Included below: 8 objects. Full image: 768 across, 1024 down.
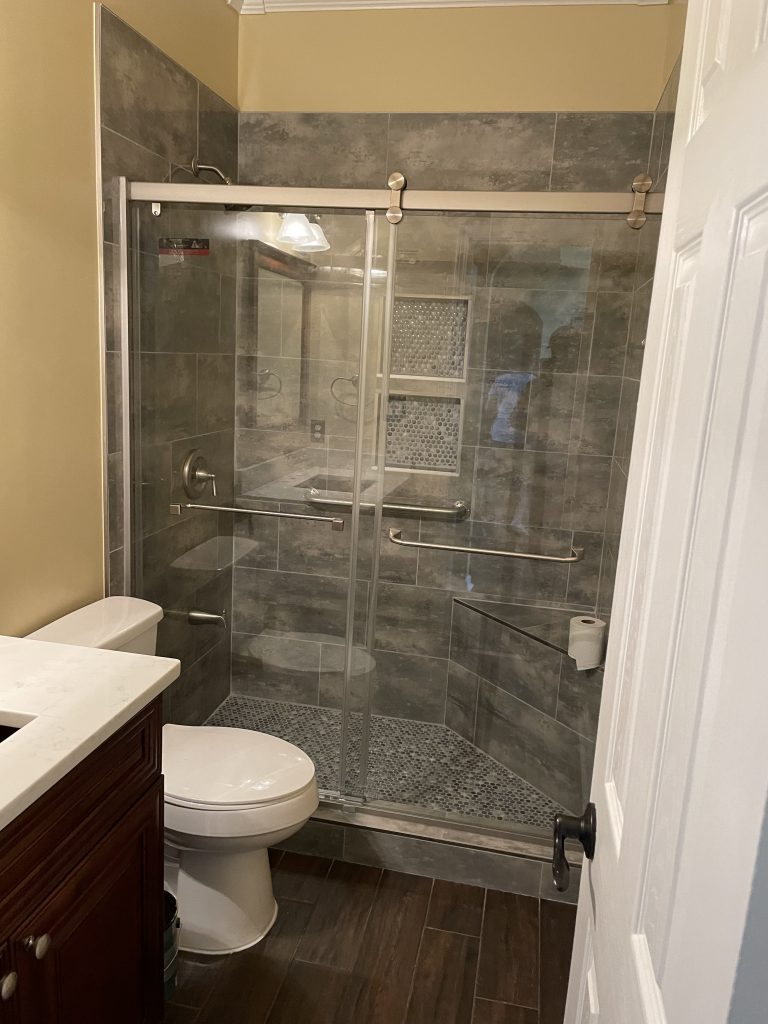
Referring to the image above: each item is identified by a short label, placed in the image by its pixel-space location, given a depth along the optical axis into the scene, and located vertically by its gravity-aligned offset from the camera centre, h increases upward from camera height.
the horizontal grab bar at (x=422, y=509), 2.62 -0.46
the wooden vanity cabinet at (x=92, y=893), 1.15 -0.90
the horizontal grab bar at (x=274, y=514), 2.59 -0.50
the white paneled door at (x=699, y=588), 0.47 -0.15
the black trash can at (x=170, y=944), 1.79 -1.36
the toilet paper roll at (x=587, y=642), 2.39 -0.79
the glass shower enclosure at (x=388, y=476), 2.40 -0.34
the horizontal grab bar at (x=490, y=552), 2.62 -0.59
